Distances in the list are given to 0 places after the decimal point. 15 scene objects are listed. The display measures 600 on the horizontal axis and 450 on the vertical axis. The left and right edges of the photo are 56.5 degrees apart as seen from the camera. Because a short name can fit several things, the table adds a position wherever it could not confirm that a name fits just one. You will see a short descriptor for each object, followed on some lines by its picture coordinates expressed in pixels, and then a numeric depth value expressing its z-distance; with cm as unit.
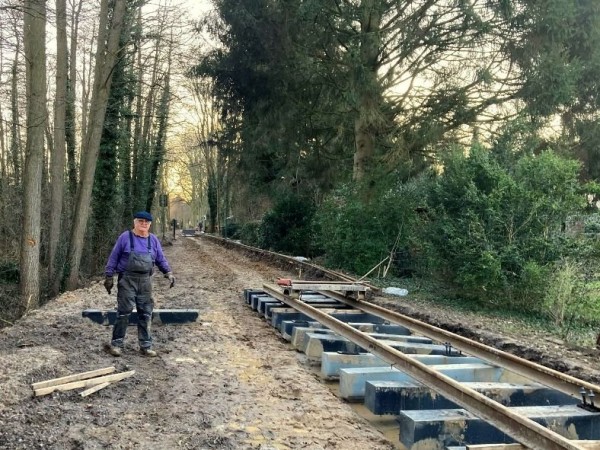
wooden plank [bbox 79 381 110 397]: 550
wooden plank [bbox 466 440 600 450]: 366
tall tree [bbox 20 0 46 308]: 1256
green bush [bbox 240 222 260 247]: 3087
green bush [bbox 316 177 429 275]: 1548
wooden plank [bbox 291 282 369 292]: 1043
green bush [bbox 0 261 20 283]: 1855
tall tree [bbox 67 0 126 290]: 1606
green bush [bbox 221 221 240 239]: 4166
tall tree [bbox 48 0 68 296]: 1644
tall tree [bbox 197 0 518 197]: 1606
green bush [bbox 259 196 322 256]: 2506
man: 728
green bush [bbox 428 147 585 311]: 1044
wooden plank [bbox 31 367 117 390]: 547
